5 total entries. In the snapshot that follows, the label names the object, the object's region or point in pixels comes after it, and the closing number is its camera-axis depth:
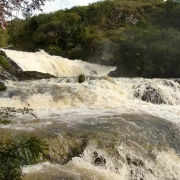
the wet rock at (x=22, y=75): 16.25
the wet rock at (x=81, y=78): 15.14
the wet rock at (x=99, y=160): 6.70
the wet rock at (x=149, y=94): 14.41
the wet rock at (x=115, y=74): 21.97
